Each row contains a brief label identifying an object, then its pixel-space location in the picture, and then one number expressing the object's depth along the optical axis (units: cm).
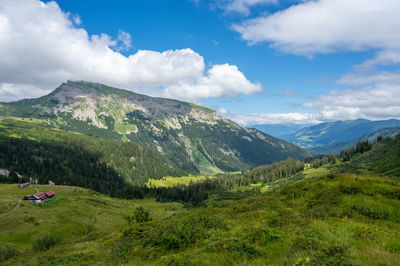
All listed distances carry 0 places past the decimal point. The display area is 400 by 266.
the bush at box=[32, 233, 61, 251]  5124
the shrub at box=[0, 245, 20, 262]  4768
